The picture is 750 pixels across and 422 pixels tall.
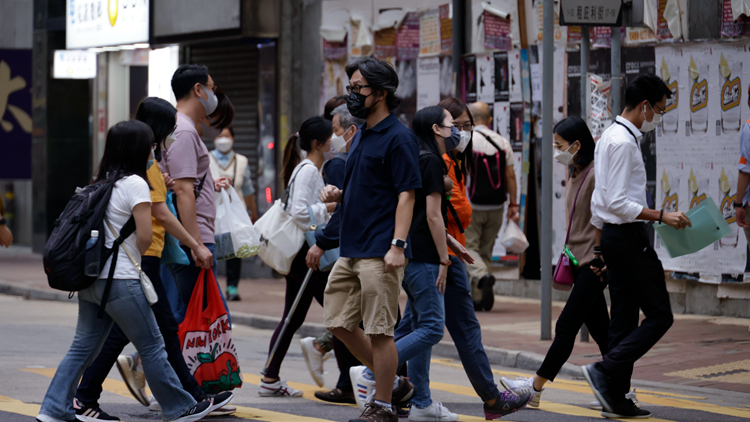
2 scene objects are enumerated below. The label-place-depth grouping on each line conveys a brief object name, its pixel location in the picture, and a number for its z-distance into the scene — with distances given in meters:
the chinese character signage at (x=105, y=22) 32.53
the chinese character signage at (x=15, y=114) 39.71
